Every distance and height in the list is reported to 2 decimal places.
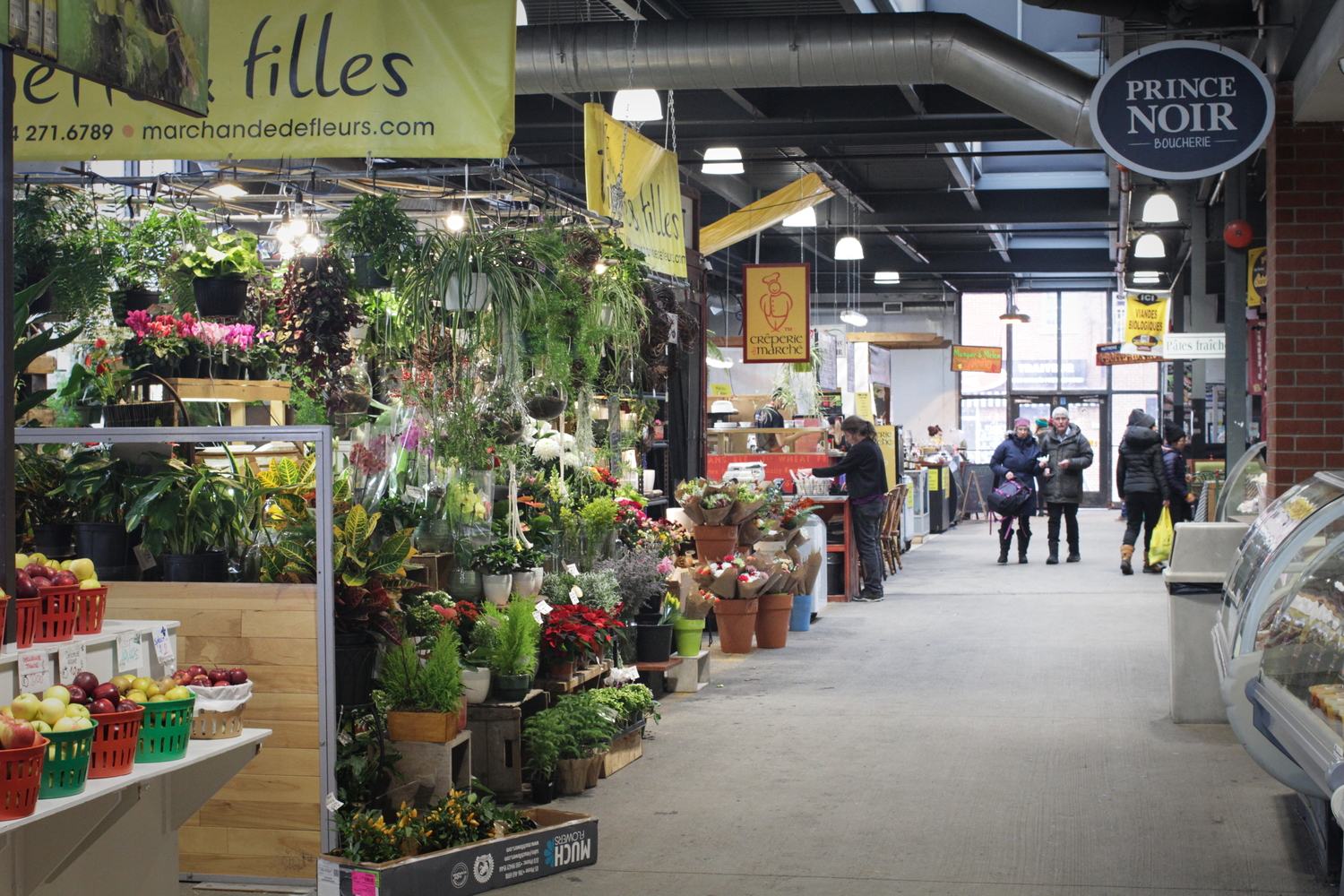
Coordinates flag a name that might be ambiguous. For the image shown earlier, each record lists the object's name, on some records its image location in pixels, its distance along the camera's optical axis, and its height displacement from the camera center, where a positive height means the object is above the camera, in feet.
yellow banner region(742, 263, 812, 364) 39.99 +3.78
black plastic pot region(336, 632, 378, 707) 13.88 -2.61
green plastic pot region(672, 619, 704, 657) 23.93 -3.93
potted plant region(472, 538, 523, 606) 18.03 -1.96
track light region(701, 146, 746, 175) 32.76 +7.25
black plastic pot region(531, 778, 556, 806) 16.34 -4.72
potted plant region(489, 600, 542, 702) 16.52 -2.91
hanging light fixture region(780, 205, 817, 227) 50.59 +8.77
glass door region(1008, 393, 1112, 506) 79.66 +0.72
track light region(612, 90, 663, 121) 25.25 +6.64
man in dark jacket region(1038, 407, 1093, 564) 42.86 -1.39
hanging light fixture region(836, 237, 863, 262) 46.16 +6.79
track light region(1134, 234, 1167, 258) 33.96 +4.98
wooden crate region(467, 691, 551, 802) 16.35 -4.12
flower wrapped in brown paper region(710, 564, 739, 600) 26.89 -3.32
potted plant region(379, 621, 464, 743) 14.57 -3.01
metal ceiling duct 25.04 +7.60
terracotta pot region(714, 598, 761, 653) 27.71 -4.25
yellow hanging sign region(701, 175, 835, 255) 38.11 +6.91
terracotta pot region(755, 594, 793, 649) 28.45 -4.27
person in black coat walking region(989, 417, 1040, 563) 43.93 -1.20
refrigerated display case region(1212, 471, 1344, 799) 11.97 -1.72
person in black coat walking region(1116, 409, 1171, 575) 39.80 -1.40
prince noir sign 17.69 +4.60
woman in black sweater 34.94 -1.58
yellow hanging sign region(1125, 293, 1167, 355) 54.85 +4.78
